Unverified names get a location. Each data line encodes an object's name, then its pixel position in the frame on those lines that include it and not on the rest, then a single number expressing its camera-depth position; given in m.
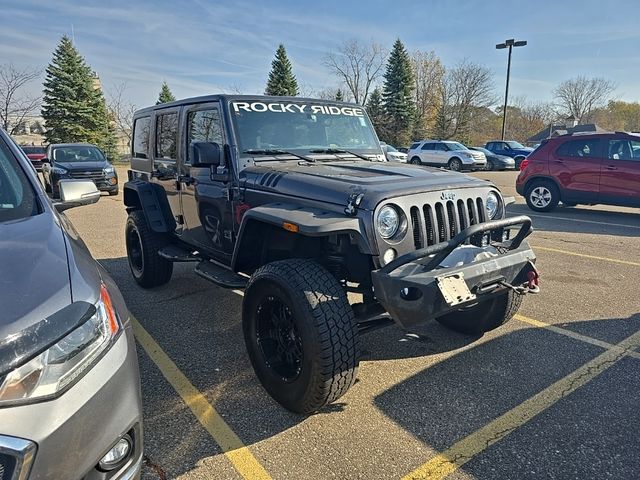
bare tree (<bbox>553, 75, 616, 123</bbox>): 70.31
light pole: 30.31
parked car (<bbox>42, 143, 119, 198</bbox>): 12.86
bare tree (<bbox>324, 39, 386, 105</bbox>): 58.22
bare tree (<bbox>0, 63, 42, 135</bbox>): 30.67
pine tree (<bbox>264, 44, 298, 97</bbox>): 43.84
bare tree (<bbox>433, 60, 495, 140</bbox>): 53.41
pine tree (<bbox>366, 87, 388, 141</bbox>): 45.38
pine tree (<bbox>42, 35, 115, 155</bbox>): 32.19
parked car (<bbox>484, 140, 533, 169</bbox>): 26.50
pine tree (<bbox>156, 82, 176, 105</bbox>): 52.38
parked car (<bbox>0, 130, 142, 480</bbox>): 1.31
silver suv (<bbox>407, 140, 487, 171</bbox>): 23.31
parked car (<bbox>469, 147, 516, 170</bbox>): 25.12
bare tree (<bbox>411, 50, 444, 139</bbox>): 56.44
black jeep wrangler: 2.54
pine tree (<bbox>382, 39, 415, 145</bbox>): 43.78
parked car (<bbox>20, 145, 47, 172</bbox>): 19.04
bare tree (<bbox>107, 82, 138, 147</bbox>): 46.00
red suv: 9.33
